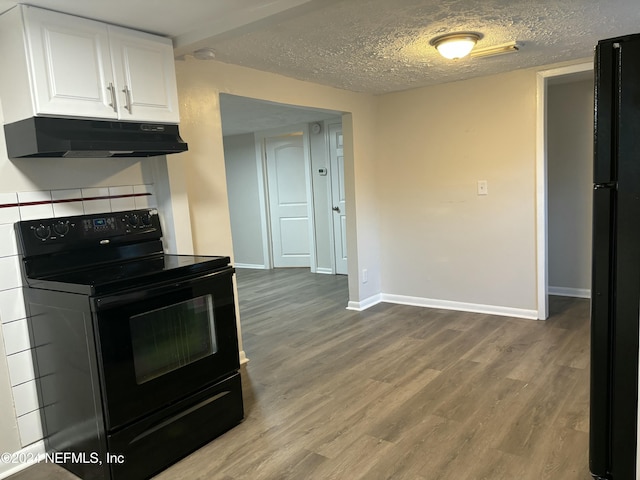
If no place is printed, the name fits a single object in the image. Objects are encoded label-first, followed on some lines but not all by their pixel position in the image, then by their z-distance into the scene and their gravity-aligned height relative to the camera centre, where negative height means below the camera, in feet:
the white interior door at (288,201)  22.21 -0.64
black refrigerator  4.87 -1.01
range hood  6.64 +0.91
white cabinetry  6.53 +1.93
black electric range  6.40 -2.15
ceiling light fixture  9.15 +2.54
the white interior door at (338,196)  20.07 -0.52
